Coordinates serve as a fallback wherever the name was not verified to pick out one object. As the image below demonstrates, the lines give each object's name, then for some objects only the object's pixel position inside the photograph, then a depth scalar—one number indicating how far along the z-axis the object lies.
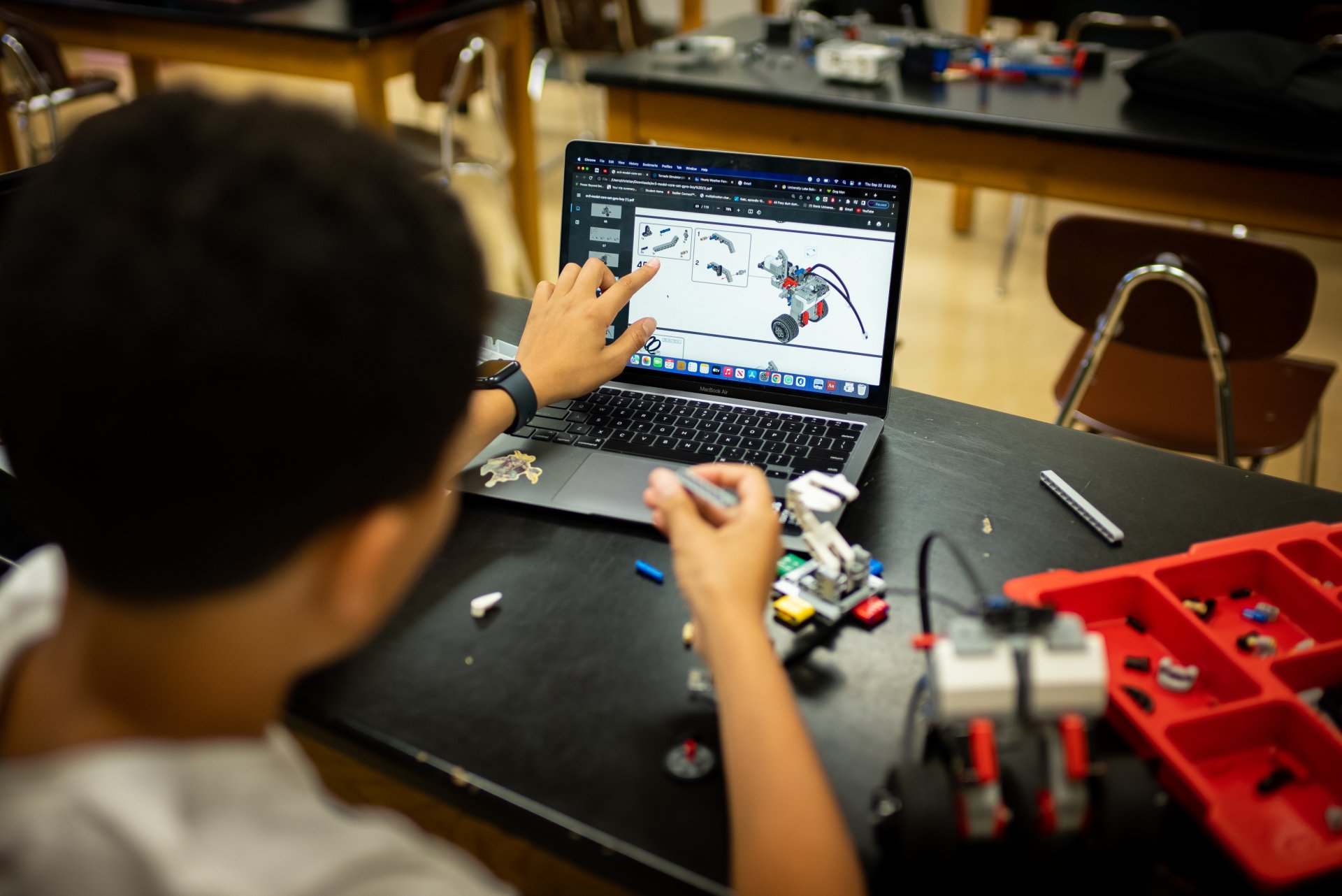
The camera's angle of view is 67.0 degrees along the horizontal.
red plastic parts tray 0.62
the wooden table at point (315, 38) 2.57
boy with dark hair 0.42
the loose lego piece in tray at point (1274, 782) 0.65
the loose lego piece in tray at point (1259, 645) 0.74
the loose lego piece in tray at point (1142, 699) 0.69
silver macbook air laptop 0.99
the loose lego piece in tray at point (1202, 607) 0.80
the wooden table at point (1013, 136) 1.89
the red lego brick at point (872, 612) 0.80
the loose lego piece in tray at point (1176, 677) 0.72
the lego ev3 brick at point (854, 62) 2.20
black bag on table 1.89
